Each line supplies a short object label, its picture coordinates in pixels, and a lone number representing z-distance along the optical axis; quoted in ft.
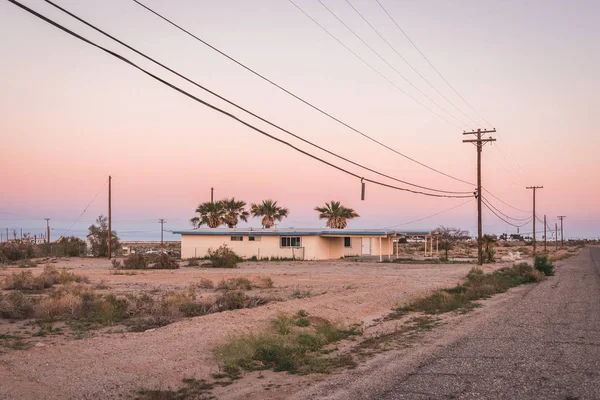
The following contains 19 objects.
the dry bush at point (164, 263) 148.25
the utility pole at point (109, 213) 179.01
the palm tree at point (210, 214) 228.43
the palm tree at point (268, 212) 235.61
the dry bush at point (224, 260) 150.82
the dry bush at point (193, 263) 158.52
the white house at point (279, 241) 182.39
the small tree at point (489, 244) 176.04
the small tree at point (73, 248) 226.79
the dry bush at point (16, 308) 55.62
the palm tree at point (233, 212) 232.94
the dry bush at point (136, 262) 144.98
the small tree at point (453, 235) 306.80
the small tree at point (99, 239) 217.56
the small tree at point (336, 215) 229.25
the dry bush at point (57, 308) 55.31
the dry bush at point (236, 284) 86.84
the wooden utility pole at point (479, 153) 135.03
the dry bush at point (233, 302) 61.77
